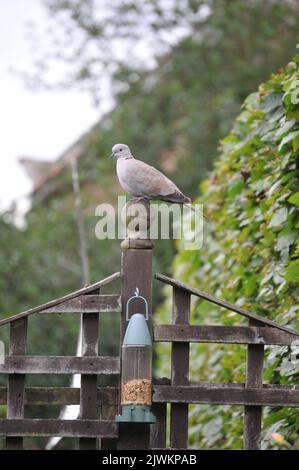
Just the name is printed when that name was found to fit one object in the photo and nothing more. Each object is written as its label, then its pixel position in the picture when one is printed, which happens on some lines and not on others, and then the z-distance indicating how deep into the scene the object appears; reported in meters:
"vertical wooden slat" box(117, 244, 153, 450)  9.84
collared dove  10.28
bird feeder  9.73
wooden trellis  9.86
